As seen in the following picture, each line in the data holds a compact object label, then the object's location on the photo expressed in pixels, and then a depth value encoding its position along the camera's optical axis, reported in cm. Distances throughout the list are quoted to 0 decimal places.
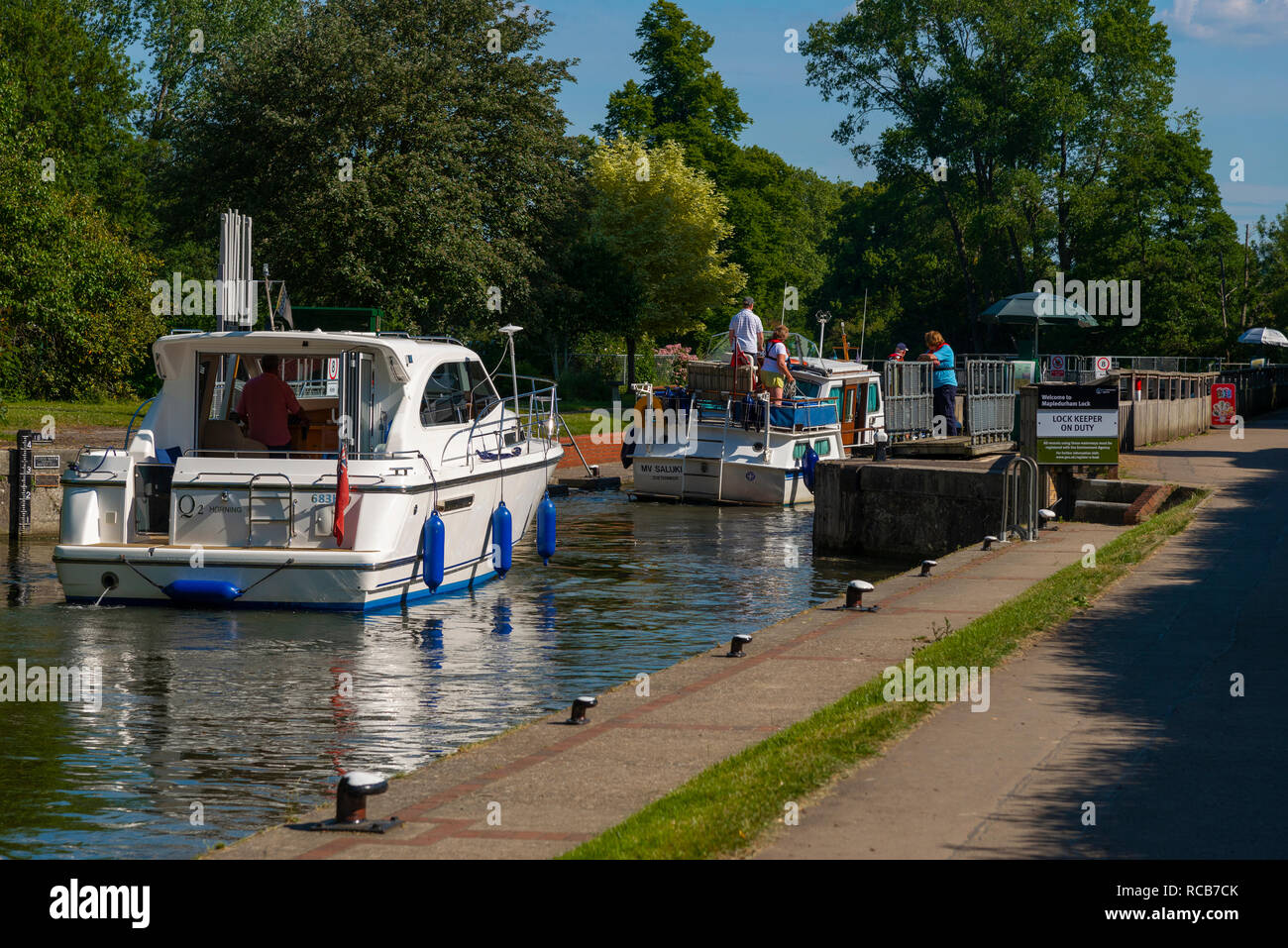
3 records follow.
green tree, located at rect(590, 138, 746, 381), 5300
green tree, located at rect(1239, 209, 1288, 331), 6322
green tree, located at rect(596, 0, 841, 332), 7219
